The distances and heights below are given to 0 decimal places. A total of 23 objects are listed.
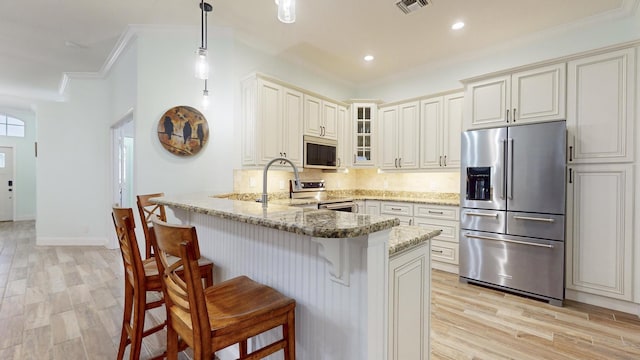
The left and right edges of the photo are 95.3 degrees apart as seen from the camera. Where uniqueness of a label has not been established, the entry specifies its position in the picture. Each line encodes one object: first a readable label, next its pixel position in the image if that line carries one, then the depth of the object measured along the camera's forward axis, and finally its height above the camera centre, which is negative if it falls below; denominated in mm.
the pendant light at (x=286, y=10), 1350 +783
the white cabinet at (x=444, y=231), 3650 -657
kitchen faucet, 1611 -51
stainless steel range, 4034 -294
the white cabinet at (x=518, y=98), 2896 +865
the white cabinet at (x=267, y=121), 3539 +720
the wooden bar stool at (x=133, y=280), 1510 -584
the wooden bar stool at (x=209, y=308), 1004 -547
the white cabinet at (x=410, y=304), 1275 -593
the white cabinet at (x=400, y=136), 4328 +661
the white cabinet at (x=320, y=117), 4172 +906
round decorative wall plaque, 3316 +538
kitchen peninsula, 1112 -429
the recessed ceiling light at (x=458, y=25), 3248 +1738
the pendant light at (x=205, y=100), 3057 +808
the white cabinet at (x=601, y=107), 2611 +677
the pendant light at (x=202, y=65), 2297 +892
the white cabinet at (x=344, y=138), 4715 +657
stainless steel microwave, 4180 +381
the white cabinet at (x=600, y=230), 2617 -465
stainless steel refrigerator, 2770 -300
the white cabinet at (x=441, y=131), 3932 +673
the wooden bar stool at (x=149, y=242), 1877 -523
